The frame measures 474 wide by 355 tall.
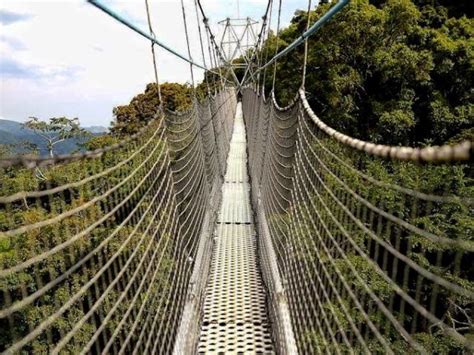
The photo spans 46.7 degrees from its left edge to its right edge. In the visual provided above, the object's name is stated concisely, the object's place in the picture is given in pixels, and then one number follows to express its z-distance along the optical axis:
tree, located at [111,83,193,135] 20.39
